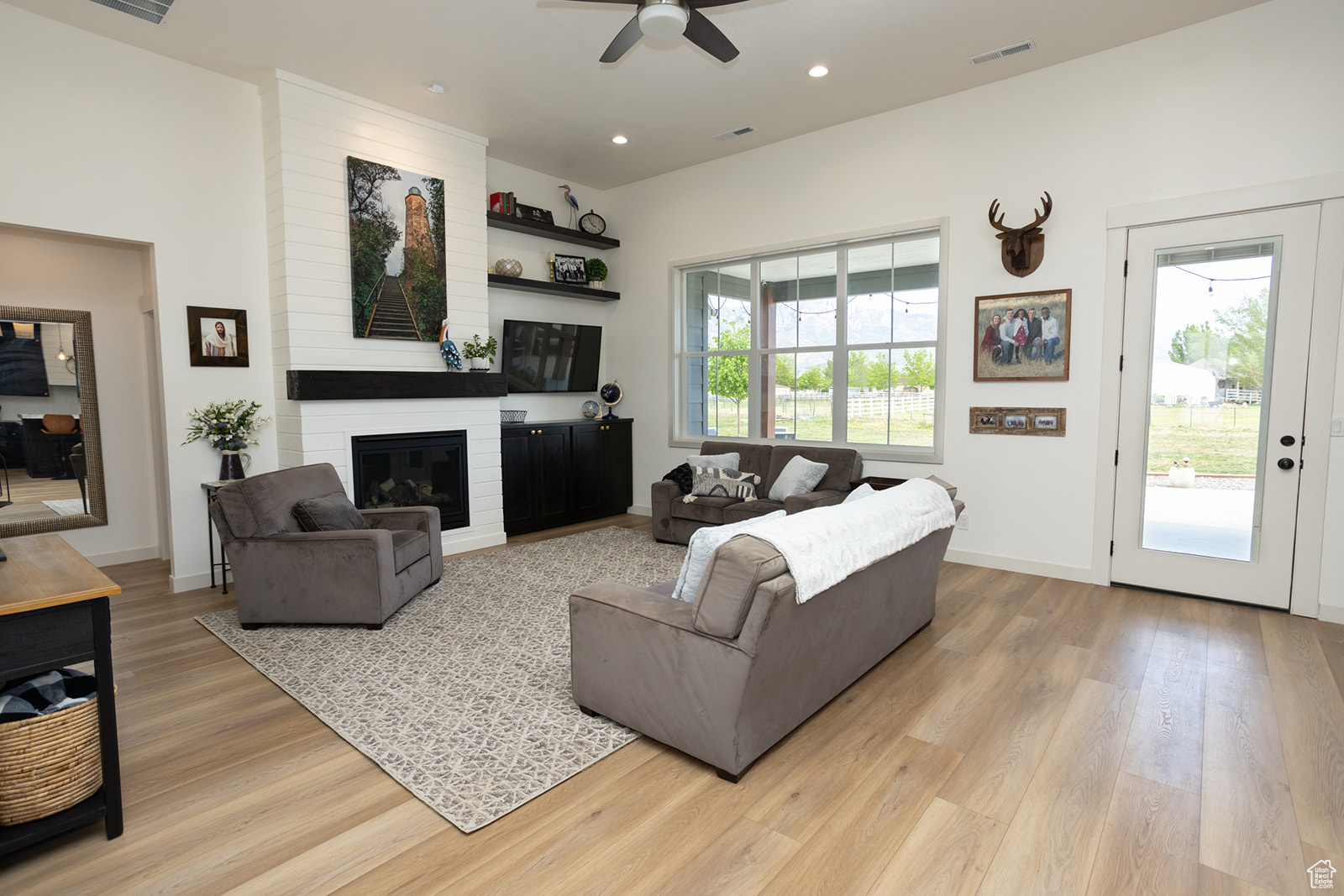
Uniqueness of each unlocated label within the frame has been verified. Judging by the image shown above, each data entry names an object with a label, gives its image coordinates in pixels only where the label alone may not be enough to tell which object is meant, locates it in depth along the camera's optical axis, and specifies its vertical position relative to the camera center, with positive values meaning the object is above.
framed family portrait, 4.39 +0.40
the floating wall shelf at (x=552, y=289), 5.98 +1.04
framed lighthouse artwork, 4.84 +1.10
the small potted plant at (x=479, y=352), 5.50 +0.38
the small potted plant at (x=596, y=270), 6.74 +1.29
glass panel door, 3.70 -0.06
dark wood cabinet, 6.04 -0.75
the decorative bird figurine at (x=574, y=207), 6.67 +1.95
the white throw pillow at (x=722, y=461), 5.72 -0.57
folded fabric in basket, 1.81 -0.86
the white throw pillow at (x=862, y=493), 2.97 -0.46
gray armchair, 3.54 -0.91
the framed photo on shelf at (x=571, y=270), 6.54 +1.26
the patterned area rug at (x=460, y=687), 2.28 -1.29
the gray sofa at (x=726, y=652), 2.09 -0.91
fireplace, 4.97 -0.60
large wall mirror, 4.41 -0.18
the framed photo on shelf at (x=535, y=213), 6.16 +1.73
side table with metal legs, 4.33 -0.91
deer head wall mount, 4.43 +1.00
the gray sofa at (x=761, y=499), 5.08 -0.79
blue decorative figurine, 5.30 +0.38
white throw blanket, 2.19 -0.52
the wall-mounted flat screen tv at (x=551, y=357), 6.24 +0.39
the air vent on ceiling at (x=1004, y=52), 4.08 +2.16
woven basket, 1.76 -1.01
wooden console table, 1.74 -0.65
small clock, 6.77 +1.78
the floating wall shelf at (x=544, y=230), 5.88 +1.58
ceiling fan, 2.99 +1.76
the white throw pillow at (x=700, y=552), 2.32 -0.56
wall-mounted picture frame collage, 4.46 -0.18
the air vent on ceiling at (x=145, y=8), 3.59 +2.15
